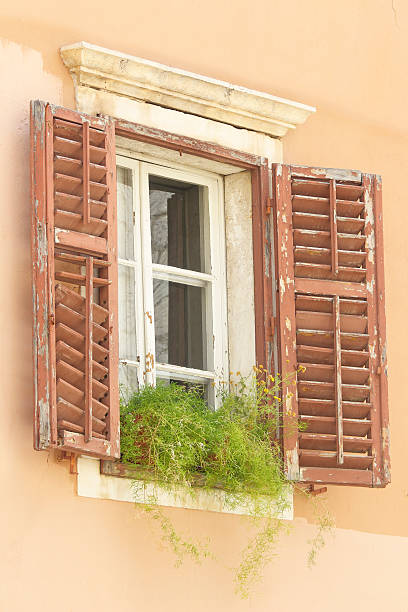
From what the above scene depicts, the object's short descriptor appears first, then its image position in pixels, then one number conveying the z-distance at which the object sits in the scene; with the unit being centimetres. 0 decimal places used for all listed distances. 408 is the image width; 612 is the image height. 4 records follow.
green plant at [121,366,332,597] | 1122
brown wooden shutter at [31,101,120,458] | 1075
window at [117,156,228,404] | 1208
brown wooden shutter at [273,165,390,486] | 1210
